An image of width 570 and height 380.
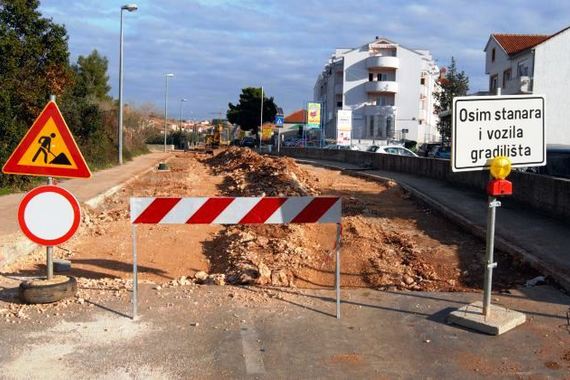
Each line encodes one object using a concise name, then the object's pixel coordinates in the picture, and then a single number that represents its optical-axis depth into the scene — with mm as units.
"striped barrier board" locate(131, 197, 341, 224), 6133
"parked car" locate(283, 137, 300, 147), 85031
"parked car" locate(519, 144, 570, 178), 15914
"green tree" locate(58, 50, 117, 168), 25953
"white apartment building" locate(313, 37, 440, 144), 75062
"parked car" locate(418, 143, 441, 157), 42181
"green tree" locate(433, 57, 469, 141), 52406
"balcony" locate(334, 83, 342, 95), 83000
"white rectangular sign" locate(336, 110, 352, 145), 52438
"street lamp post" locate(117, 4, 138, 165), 33681
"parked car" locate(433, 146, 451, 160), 35550
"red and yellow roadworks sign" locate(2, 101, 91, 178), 6145
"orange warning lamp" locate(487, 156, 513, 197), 5477
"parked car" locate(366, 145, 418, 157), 36794
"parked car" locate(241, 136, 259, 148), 84062
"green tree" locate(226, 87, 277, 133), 96562
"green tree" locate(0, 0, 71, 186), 15930
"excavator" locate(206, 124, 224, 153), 69688
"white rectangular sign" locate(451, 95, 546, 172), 5637
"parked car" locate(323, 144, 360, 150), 52219
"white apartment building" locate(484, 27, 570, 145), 47156
